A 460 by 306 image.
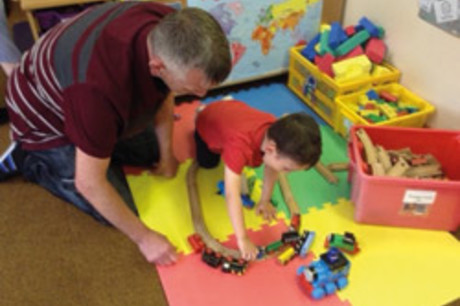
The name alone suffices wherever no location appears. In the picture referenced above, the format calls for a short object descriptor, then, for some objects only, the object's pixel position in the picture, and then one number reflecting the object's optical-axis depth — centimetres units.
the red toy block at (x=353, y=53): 197
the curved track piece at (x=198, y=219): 134
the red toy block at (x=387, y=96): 187
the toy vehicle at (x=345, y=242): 133
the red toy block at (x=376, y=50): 195
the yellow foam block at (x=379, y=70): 193
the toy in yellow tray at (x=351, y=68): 187
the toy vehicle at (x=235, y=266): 130
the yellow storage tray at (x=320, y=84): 186
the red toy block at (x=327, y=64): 191
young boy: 116
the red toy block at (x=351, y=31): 203
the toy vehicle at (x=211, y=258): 131
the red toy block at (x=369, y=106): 180
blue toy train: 122
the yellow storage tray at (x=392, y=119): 171
